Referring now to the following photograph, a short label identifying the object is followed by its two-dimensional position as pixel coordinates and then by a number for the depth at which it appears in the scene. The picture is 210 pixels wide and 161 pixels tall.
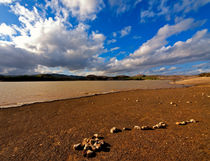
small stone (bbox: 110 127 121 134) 5.04
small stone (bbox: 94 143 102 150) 3.69
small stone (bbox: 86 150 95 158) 3.44
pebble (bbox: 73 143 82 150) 3.85
